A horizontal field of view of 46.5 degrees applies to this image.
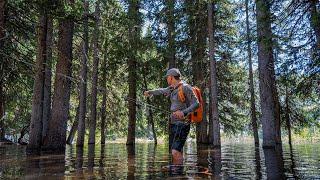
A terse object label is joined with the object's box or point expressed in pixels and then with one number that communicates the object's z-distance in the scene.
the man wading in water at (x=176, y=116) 7.38
